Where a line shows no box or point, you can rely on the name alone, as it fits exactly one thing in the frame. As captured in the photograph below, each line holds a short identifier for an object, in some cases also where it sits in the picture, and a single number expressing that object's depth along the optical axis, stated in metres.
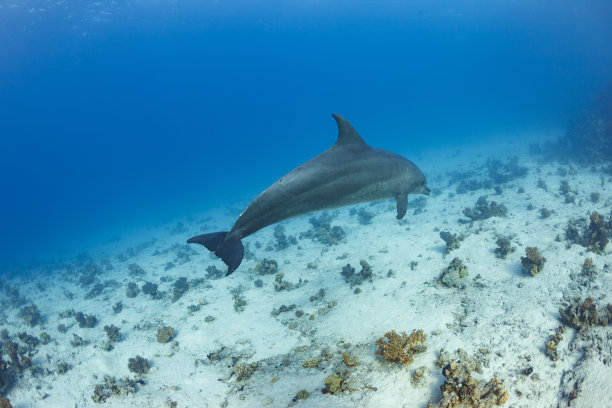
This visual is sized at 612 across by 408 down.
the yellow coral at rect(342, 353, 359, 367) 5.50
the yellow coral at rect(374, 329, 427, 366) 5.20
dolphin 4.42
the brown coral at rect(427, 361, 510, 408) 4.05
